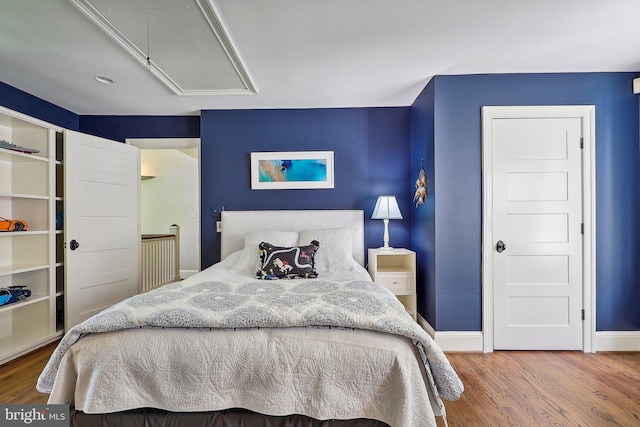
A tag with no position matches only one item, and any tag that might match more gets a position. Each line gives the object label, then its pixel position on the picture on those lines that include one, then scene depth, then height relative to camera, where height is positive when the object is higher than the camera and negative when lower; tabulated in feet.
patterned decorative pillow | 8.13 -1.37
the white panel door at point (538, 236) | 8.57 -0.66
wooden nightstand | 9.75 -2.09
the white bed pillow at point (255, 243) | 9.07 -0.97
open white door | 9.56 -0.38
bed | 4.33 -2.27
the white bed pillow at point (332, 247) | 9.29 -1.09
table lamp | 10.27 +0.06
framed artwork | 11.37 +1.62
